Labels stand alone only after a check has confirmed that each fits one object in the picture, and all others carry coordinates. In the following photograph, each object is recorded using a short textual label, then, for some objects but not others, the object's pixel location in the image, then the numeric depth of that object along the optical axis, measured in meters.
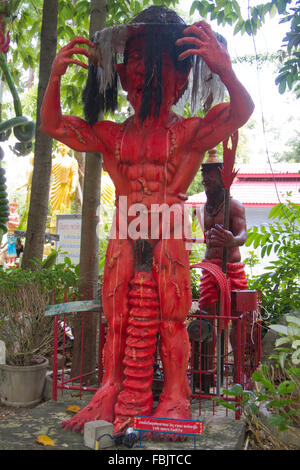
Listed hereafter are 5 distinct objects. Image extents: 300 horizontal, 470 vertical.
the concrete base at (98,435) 2.69
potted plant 3.68
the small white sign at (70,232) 7.45
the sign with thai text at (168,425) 2.64
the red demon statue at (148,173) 3.07
